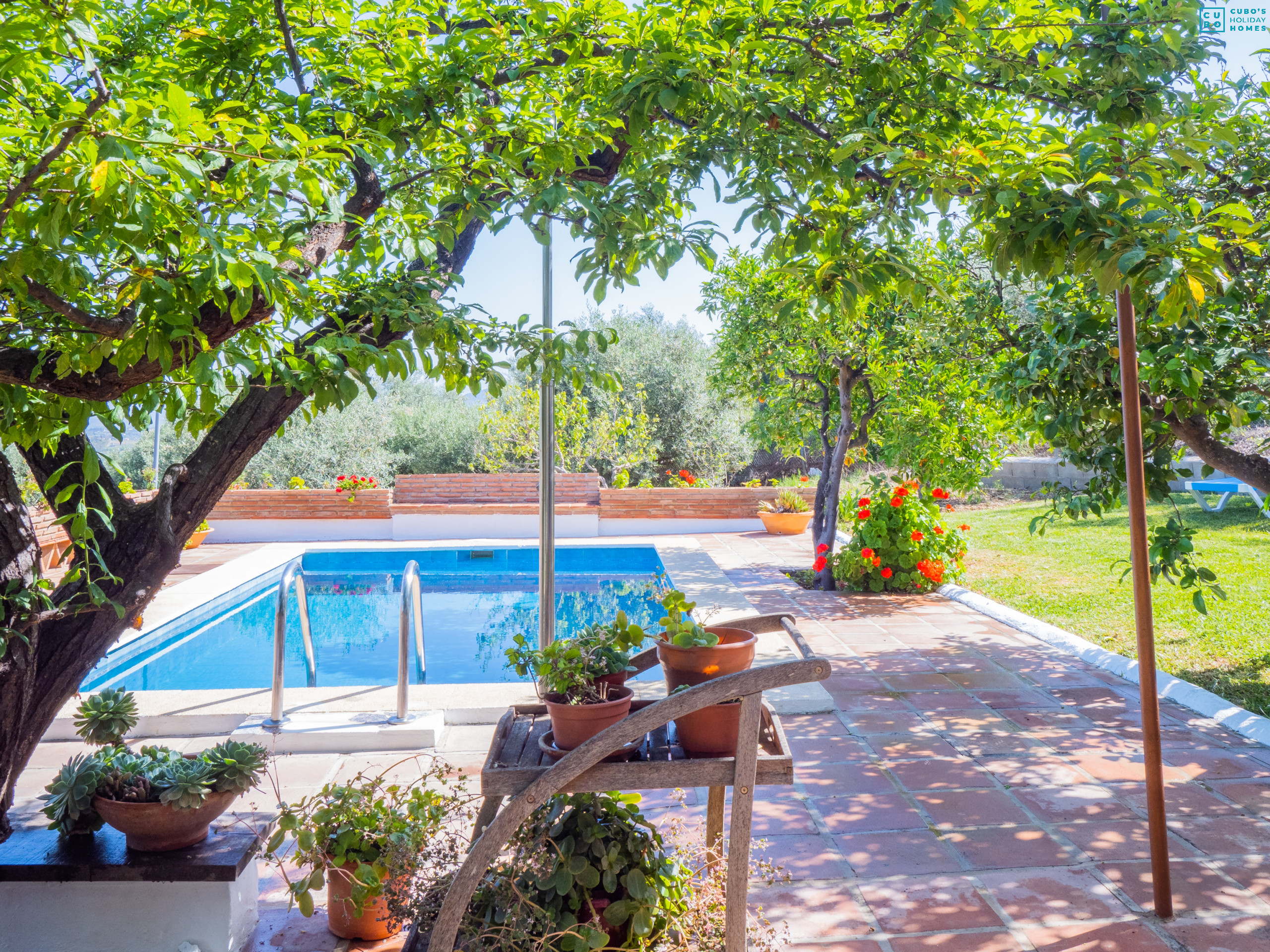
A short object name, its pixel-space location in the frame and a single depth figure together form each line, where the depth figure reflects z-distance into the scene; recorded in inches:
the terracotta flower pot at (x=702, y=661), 72.6
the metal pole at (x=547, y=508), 123.0
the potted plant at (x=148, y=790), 78.2
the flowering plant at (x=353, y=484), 454.5
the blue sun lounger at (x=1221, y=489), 445.1
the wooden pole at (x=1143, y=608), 93.6
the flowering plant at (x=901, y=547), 280.4
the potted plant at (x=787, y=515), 437.4
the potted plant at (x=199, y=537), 397.9
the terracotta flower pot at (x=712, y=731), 67.2
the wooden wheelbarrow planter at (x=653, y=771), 63.5
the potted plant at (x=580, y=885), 72.1
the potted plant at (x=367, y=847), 81.7
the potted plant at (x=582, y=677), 69.4
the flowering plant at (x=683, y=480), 496.1
